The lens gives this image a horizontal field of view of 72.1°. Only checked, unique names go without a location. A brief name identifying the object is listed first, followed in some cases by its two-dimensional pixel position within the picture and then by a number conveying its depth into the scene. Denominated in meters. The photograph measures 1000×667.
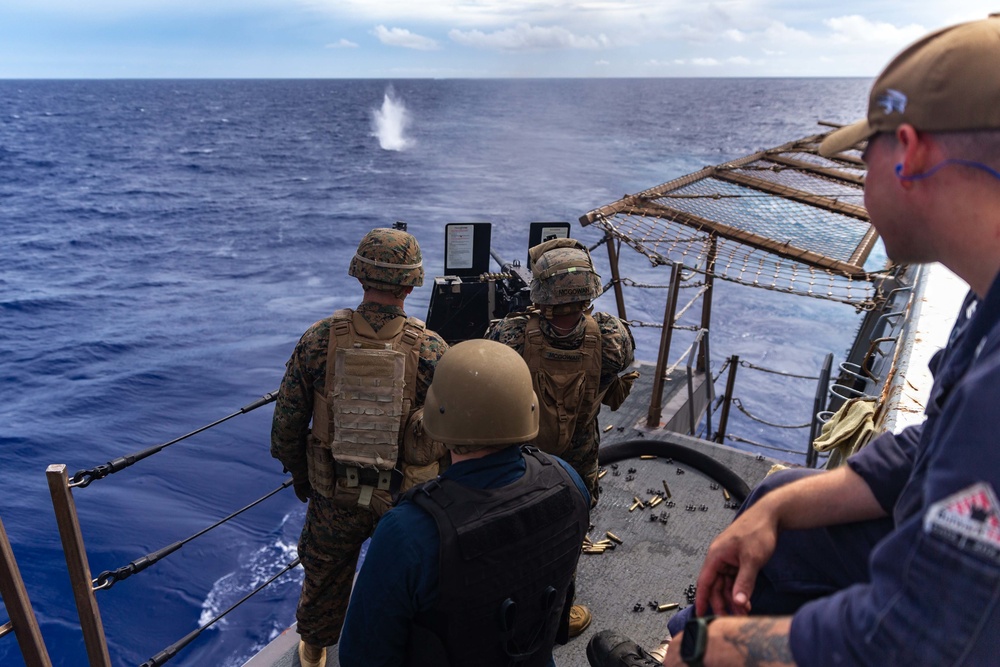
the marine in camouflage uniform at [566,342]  3.79
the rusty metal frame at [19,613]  2.22
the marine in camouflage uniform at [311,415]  3.51
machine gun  6.00
